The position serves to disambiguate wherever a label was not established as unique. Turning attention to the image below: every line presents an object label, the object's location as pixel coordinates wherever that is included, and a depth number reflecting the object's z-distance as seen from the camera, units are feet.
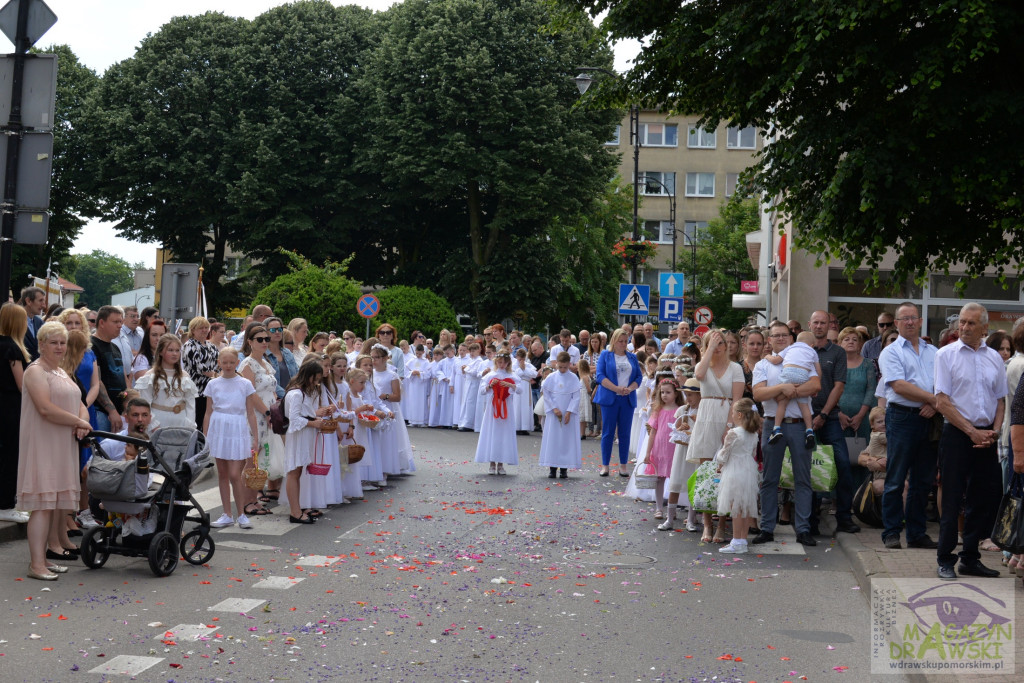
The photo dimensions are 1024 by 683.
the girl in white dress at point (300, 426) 39.09
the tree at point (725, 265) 204.95
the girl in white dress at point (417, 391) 85.61
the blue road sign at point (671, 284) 96.63
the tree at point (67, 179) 149.89
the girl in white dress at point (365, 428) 46.57
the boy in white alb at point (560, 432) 54.80
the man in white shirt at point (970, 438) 29.12
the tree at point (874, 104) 39.09
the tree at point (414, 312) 122.72
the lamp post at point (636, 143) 110.06
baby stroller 29.04
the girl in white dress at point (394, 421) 51.26
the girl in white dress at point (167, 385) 37.17
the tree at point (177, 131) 139.33
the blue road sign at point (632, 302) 90.89
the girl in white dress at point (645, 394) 51.01
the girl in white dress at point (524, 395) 70.90
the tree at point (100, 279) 520.42
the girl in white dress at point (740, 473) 34.76
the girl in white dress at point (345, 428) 43.93
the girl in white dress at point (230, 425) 37.17
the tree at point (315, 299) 114.73
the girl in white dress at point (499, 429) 55.36
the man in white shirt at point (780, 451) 36.32
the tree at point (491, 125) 130.11
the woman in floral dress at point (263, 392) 40.78
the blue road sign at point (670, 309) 95.86
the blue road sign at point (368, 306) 106.32
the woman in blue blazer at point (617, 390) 56.70
